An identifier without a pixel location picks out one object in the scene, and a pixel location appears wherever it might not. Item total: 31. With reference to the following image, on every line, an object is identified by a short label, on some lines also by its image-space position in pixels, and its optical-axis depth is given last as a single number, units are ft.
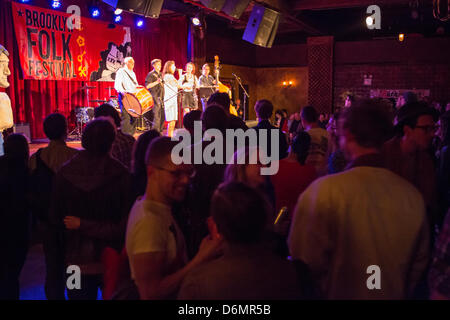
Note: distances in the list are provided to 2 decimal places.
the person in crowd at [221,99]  11.92
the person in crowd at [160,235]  4.26
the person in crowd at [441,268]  4.10
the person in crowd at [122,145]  9.20
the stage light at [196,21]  32.73
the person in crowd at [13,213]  7.19
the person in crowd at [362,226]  4.38
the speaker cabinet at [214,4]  19.19
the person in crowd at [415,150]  7.18
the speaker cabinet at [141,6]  16.57
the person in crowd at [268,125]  10.30
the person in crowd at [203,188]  6.56
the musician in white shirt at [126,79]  25.55
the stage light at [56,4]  25.44
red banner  24.64
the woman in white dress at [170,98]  27.53
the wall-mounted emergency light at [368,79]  41.70
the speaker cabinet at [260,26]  24.14
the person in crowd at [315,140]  10.24
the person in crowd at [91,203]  6.31
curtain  25.03
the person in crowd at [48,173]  7.31
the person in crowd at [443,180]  8.63
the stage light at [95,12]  29.37
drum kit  25.23
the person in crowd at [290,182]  8.20
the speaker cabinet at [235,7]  20.35
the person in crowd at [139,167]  6.57
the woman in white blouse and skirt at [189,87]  29.12
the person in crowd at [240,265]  3.57
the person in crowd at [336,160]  8.49
